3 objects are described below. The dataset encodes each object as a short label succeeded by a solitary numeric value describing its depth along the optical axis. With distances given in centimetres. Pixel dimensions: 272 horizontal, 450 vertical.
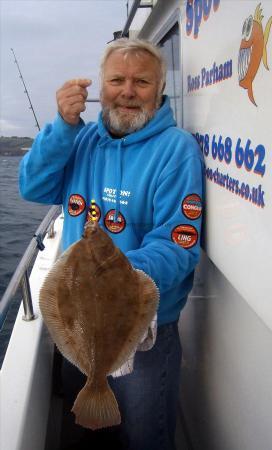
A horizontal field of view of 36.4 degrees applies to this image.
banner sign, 141
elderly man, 223
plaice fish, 167
